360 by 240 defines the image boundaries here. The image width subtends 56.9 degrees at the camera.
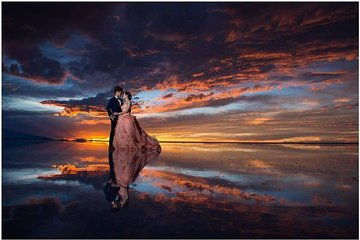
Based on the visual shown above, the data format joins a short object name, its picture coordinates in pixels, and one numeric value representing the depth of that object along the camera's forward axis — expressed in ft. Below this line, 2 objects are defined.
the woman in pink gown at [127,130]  44.45
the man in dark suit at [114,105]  44.52
